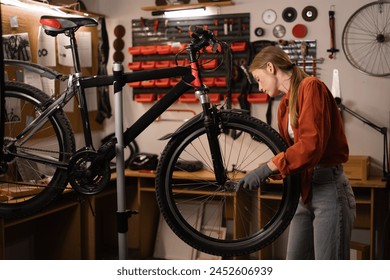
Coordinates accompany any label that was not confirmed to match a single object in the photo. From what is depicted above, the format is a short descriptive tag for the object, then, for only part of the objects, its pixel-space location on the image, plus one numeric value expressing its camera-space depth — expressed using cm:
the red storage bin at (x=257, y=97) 409
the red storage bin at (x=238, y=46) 402
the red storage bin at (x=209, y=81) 410
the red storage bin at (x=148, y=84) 428
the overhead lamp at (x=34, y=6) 316
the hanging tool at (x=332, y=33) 376
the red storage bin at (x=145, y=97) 430
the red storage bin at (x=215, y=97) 409
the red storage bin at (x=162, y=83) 423
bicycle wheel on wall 369
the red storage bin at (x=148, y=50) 419
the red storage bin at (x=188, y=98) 417
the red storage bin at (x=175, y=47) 411
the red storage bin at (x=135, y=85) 431
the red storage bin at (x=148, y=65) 420
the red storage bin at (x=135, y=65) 425
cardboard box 362
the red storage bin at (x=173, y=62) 412
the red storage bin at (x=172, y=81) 429
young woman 193
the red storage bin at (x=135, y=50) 423
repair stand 193
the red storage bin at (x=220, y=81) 407
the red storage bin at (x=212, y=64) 384
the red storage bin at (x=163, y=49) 414
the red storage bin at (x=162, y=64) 416
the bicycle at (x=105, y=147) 196
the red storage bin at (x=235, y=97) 413
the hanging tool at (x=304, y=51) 385
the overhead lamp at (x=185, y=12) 380
